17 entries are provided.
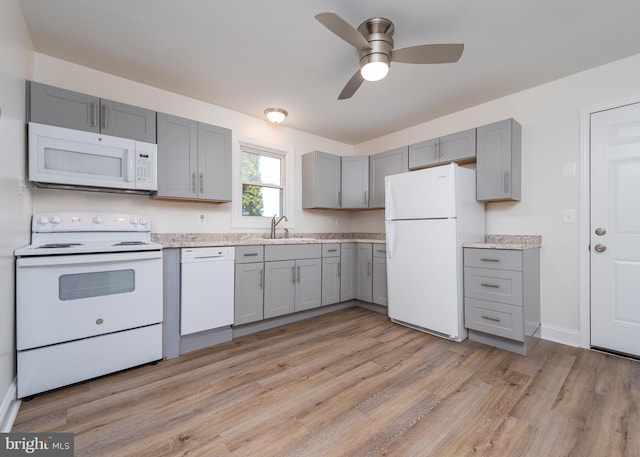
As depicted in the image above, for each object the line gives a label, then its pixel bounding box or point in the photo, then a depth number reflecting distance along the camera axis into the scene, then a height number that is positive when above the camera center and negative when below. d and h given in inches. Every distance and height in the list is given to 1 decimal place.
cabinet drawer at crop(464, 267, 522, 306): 93.3 -19.8
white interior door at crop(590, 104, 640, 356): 89.2 -0.3
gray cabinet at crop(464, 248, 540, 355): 92.7 -24.1
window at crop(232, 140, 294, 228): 135.2 +22.5
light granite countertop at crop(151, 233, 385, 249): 104.2 -4.4
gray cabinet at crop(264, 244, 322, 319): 115.3 -21.7
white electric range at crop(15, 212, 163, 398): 67.5 -19.6
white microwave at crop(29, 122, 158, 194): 79.1 +21.2
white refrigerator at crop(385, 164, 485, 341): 103.3 -5.0
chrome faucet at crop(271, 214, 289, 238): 140.1 +2.3
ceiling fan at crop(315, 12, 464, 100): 71.2 +46.5
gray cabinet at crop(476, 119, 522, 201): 106.6 +26.1
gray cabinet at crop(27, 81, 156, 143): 80.4 +36.2
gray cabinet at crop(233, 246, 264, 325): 106.3 -21.9
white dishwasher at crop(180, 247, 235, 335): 93.7 -20.7
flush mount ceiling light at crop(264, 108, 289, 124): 128.3 +53.0
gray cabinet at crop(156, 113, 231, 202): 102.6 +26.9
